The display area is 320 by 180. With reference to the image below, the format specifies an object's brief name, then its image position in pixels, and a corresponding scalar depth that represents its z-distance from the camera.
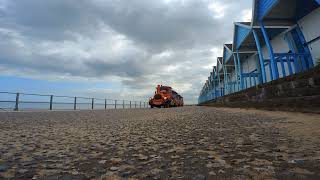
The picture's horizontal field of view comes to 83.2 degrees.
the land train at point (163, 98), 22.52
